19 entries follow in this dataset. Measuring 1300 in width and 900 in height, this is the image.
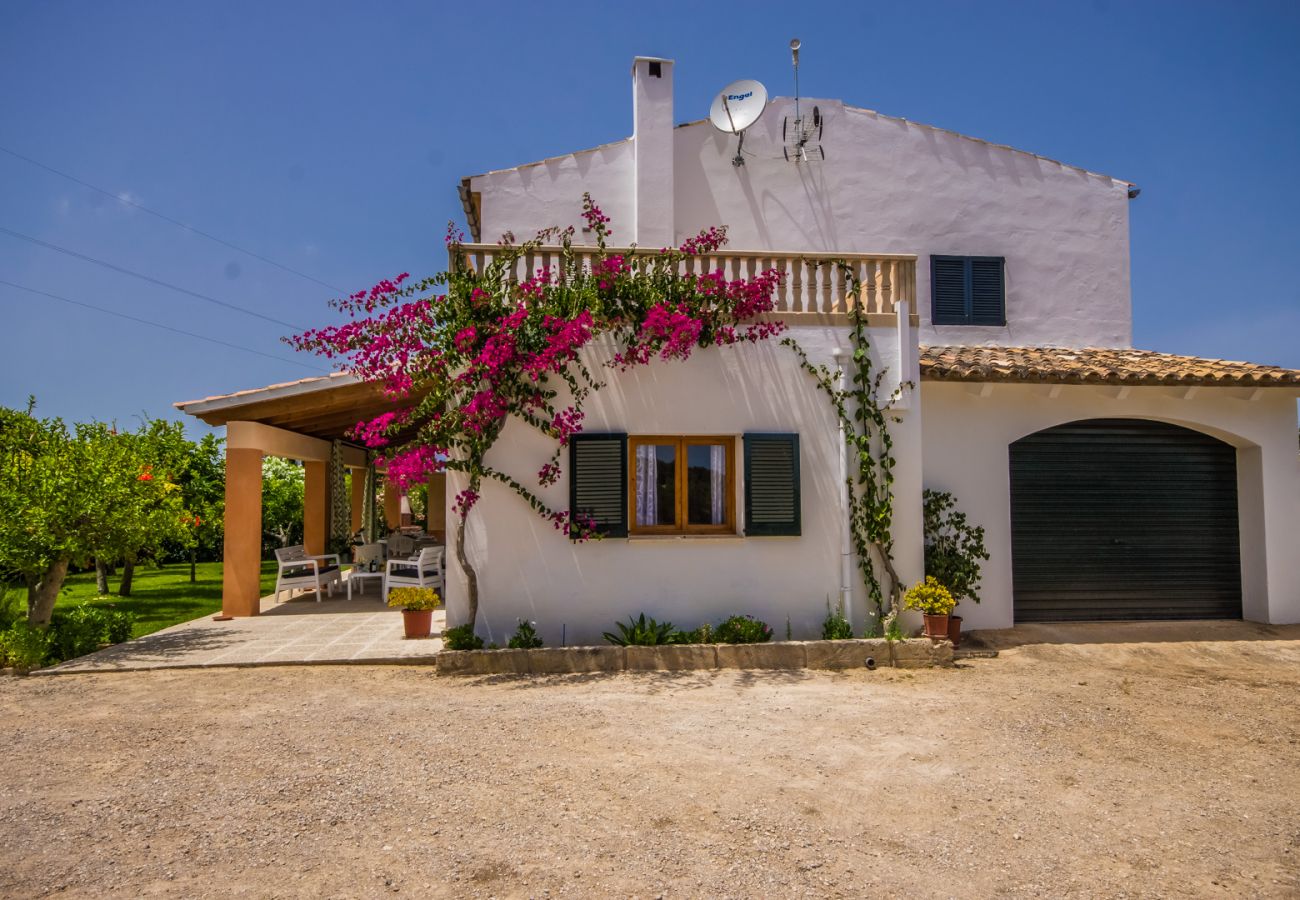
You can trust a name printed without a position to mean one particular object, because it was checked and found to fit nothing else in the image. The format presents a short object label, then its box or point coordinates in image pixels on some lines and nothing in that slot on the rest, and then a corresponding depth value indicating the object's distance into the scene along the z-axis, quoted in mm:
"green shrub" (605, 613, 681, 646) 7957
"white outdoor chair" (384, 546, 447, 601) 10956
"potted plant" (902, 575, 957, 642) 8195
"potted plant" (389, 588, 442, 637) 8688
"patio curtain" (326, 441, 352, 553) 15172
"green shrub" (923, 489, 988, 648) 8914
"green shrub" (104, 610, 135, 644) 9070
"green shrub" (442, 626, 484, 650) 7809
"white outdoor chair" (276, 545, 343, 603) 12125
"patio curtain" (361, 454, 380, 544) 16172
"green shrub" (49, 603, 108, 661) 8391
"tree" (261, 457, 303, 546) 23406
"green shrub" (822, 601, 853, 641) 8266
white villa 8328
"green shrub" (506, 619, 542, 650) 7883
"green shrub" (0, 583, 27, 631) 9016
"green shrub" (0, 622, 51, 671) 7797
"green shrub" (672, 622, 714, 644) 8039
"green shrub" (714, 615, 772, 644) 8039
